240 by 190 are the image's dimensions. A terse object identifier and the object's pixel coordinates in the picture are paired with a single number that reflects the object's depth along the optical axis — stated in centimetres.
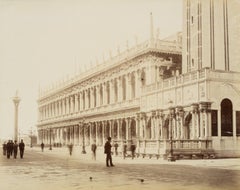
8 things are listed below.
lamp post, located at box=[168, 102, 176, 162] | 2103
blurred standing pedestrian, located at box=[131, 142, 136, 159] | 2393
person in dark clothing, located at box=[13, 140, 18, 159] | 2614
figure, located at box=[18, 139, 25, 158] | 2632
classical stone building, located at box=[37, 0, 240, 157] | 2355
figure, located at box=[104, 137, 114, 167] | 1716
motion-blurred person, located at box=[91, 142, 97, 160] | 2367
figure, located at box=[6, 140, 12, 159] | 2569
